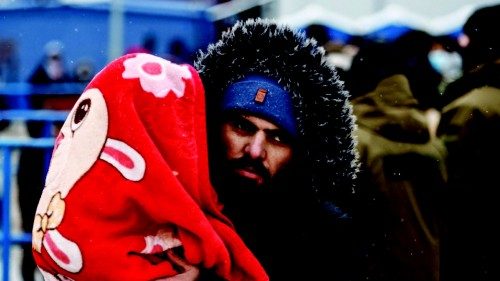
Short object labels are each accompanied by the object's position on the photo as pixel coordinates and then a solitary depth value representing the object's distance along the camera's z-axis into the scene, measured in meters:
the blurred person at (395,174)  6.30
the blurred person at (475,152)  6.07
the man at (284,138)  3.71
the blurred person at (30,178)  8.22
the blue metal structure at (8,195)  7.81
